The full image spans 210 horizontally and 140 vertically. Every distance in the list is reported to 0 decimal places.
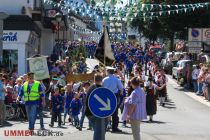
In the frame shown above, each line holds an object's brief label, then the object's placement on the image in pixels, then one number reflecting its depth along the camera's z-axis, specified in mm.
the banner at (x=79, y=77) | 19441
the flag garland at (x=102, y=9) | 31875
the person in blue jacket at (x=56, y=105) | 19719
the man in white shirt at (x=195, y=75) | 34969
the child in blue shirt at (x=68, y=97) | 20094
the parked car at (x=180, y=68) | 39503
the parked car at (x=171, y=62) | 50638
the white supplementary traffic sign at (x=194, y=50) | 41312
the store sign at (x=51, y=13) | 41750
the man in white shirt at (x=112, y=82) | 17516
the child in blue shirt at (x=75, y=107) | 19681
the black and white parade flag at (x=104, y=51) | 17266
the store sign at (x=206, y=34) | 41794
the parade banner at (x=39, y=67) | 23875
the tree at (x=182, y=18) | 45875
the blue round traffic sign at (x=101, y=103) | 11912
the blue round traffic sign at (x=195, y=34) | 41438
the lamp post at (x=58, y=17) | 34219
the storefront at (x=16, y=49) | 34812
